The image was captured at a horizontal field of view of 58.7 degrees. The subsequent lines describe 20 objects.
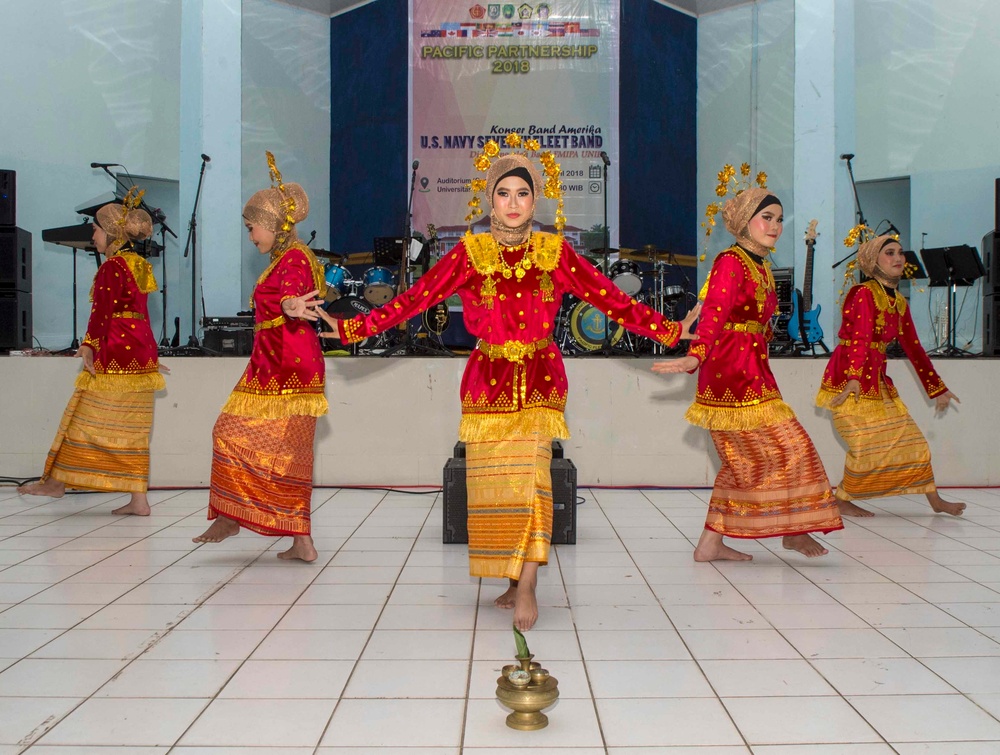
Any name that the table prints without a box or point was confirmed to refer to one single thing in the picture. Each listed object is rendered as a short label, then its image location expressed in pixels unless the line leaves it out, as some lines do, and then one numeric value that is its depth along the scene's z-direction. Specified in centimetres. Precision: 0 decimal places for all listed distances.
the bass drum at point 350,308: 823
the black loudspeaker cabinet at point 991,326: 716
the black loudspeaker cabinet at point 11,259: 682
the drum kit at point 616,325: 844
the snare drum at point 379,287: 857
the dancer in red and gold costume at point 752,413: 364
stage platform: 589
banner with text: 976
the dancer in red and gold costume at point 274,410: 373
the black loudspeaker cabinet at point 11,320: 672
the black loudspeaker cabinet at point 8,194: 688
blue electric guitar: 838
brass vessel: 201
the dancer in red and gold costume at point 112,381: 484
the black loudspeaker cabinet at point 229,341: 740
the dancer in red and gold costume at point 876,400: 473
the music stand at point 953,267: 741
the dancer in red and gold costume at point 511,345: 298
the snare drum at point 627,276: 859
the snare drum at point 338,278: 866
